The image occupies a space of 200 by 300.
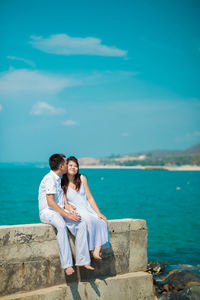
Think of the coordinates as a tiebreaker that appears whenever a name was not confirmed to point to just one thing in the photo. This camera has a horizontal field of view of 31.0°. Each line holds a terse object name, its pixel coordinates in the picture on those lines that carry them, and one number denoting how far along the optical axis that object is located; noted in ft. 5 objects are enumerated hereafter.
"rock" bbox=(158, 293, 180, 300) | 21.30
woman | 16.44
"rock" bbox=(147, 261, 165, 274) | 33.81
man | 15.87
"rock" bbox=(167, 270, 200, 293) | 26.30
